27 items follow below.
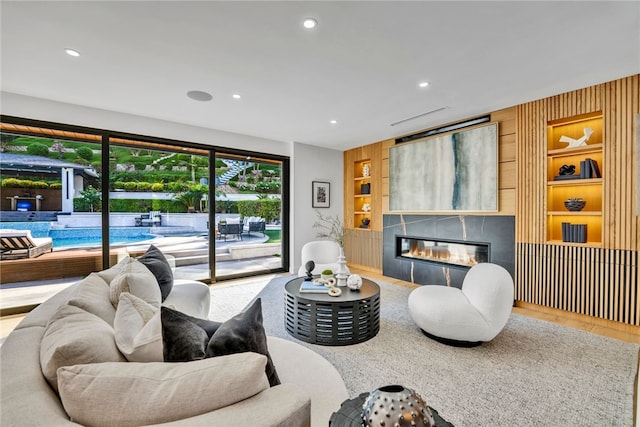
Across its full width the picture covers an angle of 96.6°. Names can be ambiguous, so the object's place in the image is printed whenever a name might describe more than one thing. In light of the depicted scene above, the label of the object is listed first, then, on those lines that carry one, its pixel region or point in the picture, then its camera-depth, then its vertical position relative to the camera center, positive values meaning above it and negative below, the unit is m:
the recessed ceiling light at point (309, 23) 2.06 +1.40
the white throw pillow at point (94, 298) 1.36 -0.45
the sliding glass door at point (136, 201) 3.56 +0.17
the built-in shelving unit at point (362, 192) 6.12 +0.46
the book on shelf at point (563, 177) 3.36 +0.44
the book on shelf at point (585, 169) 3.25 +0.51
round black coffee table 2.62 -0.98
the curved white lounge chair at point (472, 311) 2.52 -0.88
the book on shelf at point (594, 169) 3.23 +0.51
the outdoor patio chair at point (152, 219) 4.30 -0.09
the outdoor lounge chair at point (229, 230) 4.99 -0.31
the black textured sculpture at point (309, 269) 3.27 -0.64
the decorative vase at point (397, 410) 0.68 -0.48
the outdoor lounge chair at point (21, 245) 3.46 -0.40
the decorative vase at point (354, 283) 2.96 -0.73
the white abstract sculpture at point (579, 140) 3.30 +0.88
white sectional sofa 0.76 -0.50
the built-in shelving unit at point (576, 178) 3.28 +0.42
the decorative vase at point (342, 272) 3.15 -0.68
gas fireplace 4.26 -0.62
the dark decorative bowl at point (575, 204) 3.32 +0.11
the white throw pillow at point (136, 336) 1.04 -0.48
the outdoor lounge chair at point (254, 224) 5.32 -0.21
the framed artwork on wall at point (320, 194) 5.96 +0.40
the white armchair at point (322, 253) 4.45 -0.63
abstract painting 4.04 +0.66
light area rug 1.79 -1.23
